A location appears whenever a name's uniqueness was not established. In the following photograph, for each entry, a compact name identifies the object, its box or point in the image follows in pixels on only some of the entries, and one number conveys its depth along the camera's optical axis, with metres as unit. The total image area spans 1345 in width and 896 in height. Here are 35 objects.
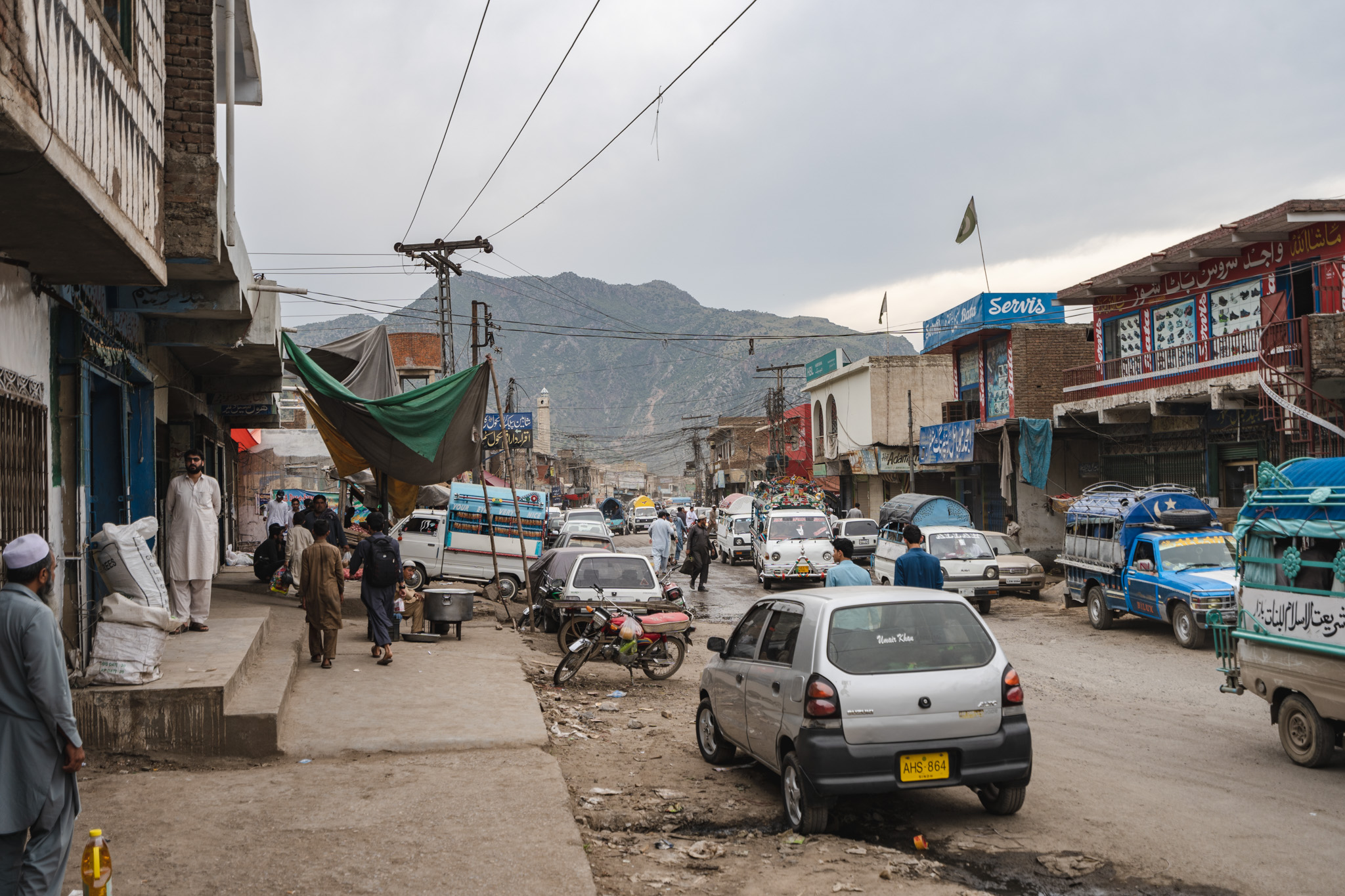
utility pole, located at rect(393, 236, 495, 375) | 31.25
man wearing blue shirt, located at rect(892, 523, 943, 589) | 9.60
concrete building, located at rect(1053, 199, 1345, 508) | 18.45
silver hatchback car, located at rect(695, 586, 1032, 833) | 6.08
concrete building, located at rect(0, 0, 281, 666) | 5.14
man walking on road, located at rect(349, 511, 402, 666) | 11.73
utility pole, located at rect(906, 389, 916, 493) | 34.75
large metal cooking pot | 14.67
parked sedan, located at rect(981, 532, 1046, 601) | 21.84
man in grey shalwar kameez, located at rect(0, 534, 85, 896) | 4.06
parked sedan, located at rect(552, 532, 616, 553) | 24.73
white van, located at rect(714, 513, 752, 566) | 36.09
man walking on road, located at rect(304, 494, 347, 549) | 16.08
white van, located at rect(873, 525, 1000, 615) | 19.88
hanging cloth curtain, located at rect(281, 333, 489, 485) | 13.33
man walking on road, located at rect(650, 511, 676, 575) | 25.20
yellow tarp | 14.51
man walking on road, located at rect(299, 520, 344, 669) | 11.08
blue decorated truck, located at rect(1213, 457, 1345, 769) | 7.64
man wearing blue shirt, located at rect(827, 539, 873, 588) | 8.98
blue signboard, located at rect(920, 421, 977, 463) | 31.62
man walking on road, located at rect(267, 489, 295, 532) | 24.44
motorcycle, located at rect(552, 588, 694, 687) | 11.84
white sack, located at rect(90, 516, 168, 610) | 7.38
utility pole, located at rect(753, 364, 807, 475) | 57.75
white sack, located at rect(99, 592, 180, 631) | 7.31
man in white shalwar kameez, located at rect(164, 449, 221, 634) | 10.30
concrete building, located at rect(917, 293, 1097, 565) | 29.84
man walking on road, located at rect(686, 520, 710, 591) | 24.86
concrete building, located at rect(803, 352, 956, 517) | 42.75
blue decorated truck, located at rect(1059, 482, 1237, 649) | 14.59
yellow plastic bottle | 3.96
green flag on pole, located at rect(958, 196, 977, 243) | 31.17
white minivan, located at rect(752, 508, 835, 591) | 24.19
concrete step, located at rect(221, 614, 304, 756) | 7.49
